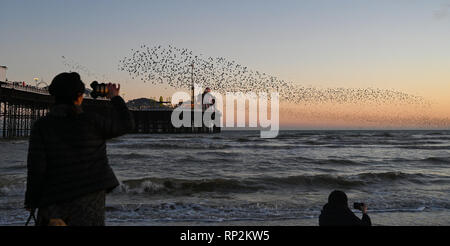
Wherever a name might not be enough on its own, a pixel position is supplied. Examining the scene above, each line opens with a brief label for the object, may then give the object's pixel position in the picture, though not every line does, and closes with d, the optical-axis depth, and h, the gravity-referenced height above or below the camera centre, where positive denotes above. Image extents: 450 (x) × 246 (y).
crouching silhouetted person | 4.13 -0.96
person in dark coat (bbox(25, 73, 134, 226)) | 2.11 -0.19
